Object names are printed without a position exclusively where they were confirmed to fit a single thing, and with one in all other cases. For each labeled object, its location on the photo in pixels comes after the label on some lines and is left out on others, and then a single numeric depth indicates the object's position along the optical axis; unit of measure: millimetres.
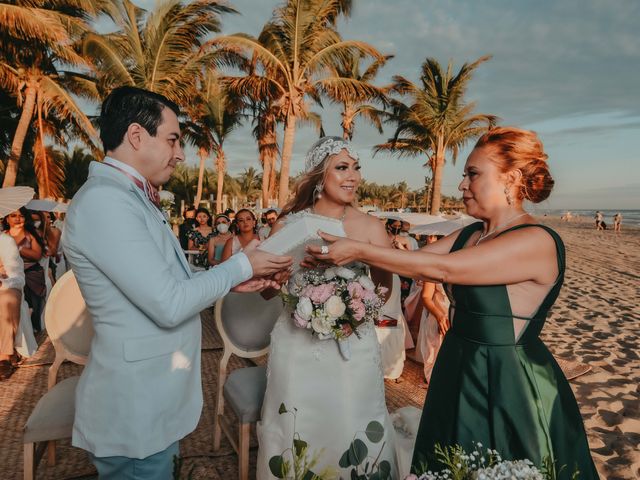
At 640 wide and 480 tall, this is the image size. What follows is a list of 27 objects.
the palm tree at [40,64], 12250
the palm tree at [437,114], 20781
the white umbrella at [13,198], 5363
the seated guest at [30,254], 6004
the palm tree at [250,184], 52106
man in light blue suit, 1376
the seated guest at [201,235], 8719
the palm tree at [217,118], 23609
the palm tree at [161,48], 13695
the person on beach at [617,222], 36278
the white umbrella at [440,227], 7199
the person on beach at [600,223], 39562
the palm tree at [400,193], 70500
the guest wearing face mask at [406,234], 7189
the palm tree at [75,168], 28203
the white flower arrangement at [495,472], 902
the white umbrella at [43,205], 10032
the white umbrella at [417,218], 9795
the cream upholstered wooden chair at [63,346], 2465
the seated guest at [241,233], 6734
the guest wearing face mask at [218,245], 7512
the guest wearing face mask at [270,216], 10627
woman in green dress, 1585
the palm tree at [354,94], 14945
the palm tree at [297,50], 13336
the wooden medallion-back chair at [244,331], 3066
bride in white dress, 2314
